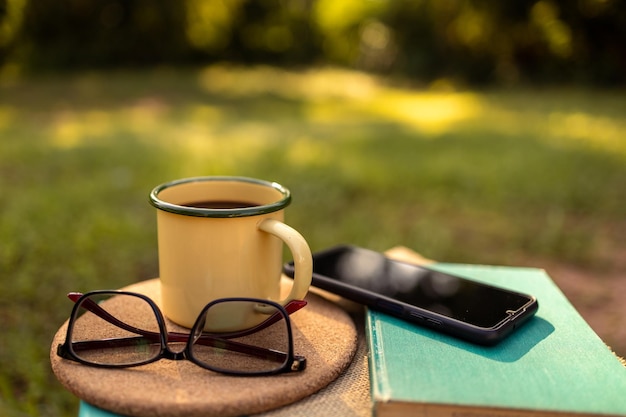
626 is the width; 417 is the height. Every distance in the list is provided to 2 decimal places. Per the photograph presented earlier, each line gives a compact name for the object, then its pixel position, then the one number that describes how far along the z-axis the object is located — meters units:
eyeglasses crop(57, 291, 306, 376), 0.41
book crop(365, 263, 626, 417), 0.37
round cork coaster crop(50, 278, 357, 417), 0.38
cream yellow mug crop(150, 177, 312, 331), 0.43
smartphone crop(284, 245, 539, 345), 0.44
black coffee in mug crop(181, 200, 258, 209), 0.49
